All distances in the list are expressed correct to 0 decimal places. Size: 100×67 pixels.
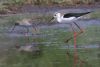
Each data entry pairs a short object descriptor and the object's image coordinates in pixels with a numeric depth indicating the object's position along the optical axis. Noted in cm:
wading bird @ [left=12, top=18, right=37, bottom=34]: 1628
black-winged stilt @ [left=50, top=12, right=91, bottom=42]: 1391
